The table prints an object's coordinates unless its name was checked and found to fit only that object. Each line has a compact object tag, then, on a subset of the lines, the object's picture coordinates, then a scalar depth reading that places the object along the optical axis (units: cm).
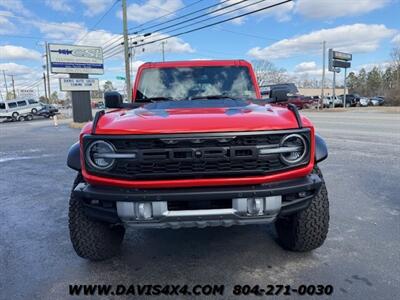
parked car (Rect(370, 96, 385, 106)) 4794
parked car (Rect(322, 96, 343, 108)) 4298
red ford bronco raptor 254
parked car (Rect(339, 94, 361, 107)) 4591
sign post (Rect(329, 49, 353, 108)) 3606
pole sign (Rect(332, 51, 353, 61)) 3650
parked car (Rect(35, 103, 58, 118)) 4225
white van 3975
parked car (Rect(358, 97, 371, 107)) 4715
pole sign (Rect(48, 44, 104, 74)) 2669
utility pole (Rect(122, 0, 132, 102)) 2582
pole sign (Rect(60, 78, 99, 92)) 2630
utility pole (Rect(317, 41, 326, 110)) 4199
